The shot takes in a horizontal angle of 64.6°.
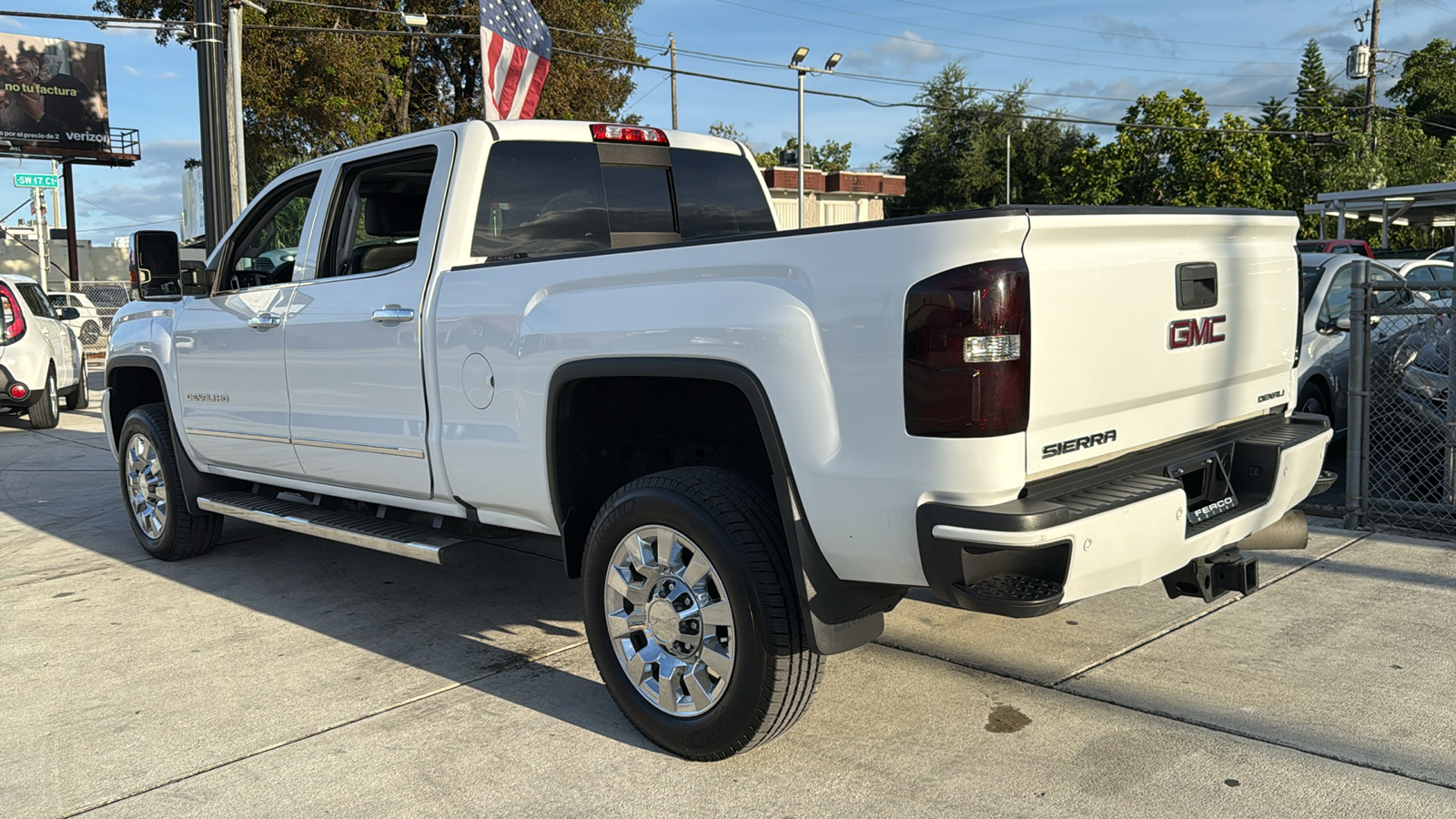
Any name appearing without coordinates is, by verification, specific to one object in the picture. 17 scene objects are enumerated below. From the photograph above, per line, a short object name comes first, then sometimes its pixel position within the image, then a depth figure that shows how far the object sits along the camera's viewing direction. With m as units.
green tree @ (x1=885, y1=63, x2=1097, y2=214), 56.94
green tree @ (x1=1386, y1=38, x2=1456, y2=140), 58.50
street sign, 26.89
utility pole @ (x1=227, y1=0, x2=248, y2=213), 15.08
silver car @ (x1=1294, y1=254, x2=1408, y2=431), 8.12
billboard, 41.19
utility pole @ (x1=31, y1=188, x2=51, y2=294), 29.77
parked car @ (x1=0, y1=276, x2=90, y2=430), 11.95
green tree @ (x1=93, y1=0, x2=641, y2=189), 23.11
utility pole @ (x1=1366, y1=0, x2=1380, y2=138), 40.56
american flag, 11.15
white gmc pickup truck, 2.97
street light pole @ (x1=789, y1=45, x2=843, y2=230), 31.50
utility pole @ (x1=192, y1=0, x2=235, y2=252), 11.04
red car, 19.27
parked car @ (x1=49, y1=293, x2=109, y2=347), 22.94
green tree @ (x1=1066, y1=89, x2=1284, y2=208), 46.34
